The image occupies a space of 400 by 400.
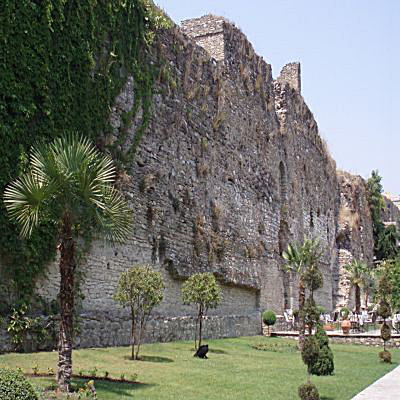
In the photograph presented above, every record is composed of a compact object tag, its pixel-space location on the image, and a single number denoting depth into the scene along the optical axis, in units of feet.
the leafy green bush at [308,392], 32.04
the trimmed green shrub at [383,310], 67.77
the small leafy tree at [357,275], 133.39
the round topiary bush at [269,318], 85.92
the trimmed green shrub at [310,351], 39.40
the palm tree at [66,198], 33.53
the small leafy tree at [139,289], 48.80
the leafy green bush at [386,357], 58.79
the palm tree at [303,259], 75.90
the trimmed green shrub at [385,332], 65.43
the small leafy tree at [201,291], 58.59
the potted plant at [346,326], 90.79
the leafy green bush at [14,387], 20.06
